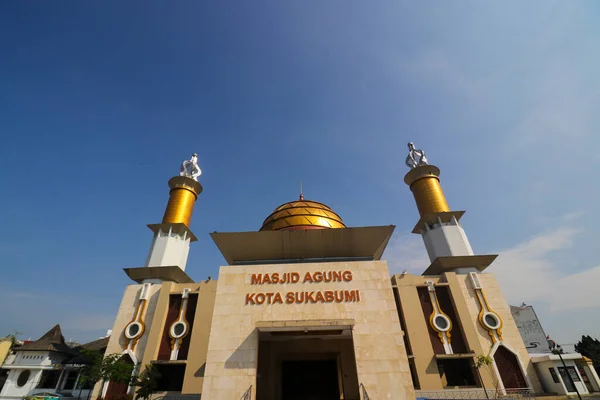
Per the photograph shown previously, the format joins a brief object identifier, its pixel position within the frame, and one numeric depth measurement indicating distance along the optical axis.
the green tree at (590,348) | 35.89
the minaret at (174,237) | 24.95
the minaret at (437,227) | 24.06
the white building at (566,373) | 18.06
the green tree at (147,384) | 15.73
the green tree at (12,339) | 32.06
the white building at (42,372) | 27.56
